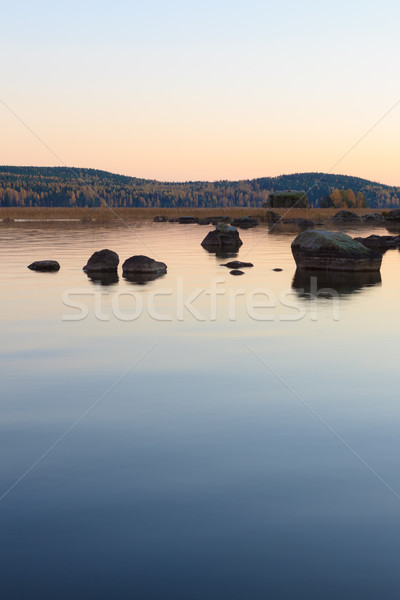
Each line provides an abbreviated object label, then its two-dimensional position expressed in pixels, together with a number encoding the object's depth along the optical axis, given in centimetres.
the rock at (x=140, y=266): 3707
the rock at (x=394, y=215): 12782
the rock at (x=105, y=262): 3838
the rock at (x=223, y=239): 6488
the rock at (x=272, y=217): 15300
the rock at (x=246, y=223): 12900
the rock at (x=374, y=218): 14177
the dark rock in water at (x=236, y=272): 3879
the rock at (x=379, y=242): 5852
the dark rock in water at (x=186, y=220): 15014
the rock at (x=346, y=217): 15200
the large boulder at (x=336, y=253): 3728
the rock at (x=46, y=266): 3984
